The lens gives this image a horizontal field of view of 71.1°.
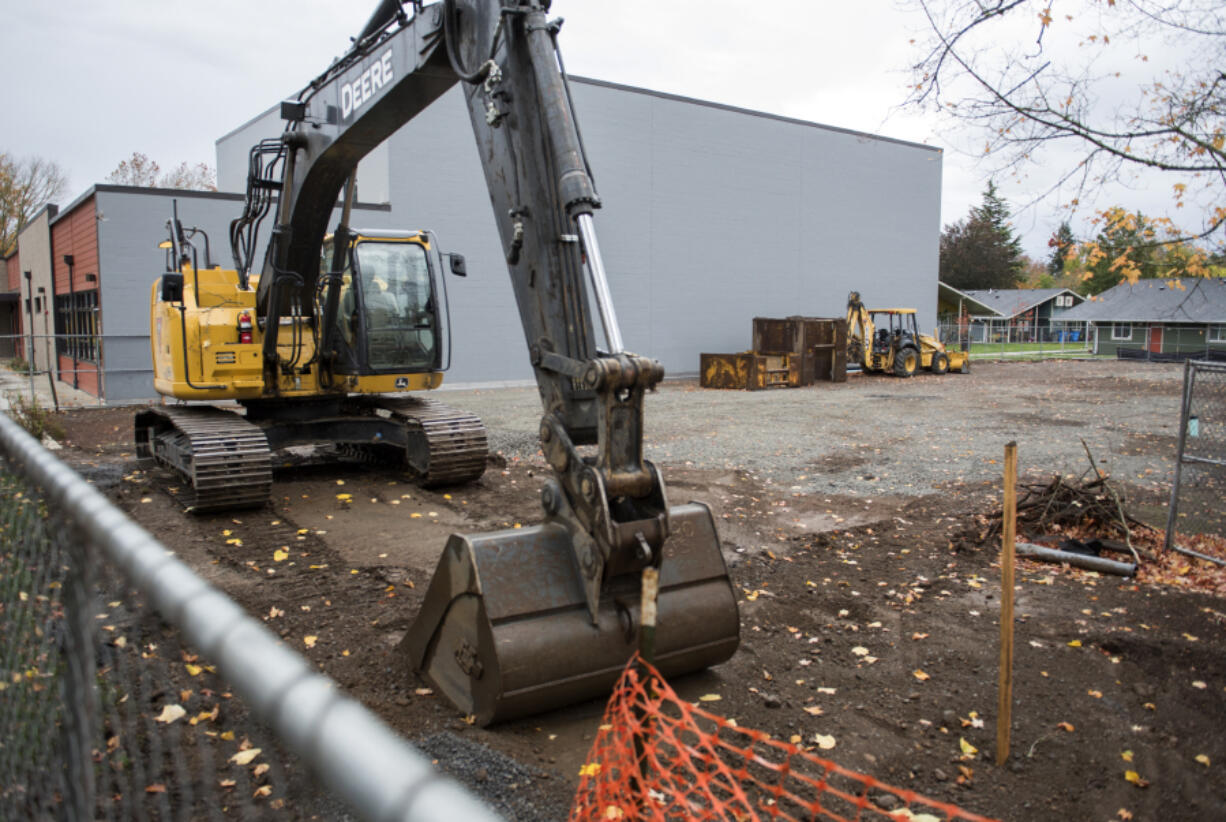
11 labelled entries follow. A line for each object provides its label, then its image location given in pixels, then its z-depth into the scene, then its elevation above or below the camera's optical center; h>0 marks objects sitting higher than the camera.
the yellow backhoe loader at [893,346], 28.59 +0.00
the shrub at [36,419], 11.55 -1.14
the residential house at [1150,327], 48.91 +1.38
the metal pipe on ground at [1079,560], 6.73 -1.71
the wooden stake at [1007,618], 4.04 -1.27
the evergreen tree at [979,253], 69.12 +7.70
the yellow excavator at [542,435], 4.07 -0.47
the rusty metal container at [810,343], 25.12 +0.08
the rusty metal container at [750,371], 23.55 -0.72
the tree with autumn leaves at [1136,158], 5.93 +1.37
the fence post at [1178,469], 7.30 -1.03
